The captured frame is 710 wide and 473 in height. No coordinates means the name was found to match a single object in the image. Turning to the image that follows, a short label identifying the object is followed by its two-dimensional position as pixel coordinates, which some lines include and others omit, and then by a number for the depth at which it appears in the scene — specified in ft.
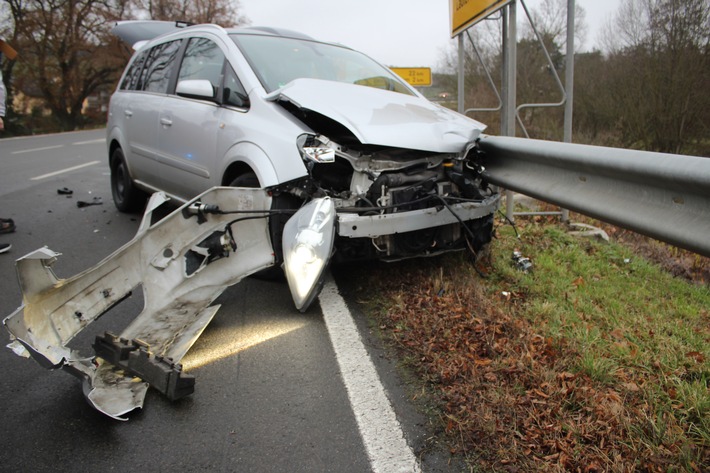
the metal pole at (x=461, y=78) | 23.85
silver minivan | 12.30
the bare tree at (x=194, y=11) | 142.20
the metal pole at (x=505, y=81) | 18.56
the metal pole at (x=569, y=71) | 18.28
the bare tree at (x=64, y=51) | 108.88
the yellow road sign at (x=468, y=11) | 18.60
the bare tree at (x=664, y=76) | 47.06
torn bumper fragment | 8.84
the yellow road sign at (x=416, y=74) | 43.73
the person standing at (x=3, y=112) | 18.00
